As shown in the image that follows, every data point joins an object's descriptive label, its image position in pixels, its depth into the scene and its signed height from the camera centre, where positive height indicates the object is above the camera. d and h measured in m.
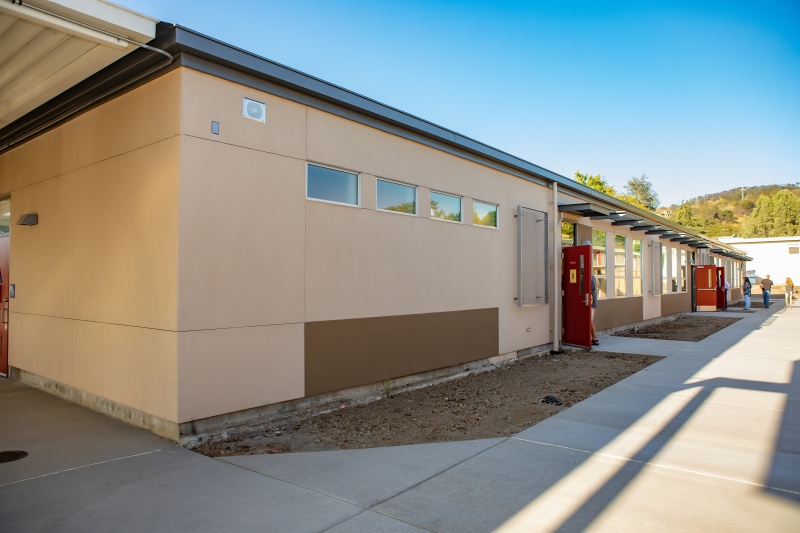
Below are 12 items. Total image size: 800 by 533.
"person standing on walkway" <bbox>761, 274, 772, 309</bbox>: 27.72 -0.29
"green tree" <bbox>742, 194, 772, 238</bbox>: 79.88 +9.51
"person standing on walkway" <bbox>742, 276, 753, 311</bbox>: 26.80 -0.50
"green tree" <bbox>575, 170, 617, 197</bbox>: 42.97 +8.53
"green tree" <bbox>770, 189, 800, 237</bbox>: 76.94 +9.91
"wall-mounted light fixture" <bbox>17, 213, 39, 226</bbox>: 7.57 +0.91
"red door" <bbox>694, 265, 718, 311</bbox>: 25.33 -0.26
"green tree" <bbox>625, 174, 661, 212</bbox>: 81.62 +14.27
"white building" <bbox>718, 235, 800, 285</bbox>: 46.84 +2.38
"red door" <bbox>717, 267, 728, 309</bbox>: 26.57 -0.69
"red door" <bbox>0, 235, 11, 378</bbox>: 8.45 -0.32
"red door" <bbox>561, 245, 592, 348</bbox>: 11.52 -0.28
